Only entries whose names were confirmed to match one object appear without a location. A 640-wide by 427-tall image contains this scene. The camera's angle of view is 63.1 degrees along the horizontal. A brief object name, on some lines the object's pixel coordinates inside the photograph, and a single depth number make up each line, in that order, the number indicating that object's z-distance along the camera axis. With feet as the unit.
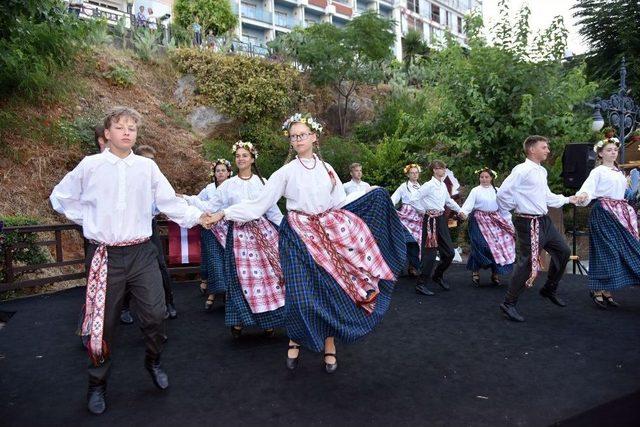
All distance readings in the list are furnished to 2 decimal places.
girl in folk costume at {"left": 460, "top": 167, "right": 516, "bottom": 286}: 22.77
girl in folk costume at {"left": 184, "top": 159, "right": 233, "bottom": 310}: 18.47
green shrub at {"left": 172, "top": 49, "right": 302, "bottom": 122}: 47.19
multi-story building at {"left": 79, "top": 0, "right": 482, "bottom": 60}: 98.43
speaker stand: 24.02
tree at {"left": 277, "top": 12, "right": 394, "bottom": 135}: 51.57
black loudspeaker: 24.07
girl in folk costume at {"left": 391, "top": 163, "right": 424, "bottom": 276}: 24.26
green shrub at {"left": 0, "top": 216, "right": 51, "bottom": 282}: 22.49
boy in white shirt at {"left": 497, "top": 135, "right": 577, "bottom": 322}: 16.57
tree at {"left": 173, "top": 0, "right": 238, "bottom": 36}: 66.13
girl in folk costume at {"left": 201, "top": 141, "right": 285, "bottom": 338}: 14.24
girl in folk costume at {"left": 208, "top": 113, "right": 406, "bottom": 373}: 11.60
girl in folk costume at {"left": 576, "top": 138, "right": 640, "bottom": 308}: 17.24
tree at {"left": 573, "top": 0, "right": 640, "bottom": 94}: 54.72
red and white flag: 25.85
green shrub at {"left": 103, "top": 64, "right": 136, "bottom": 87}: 42.80
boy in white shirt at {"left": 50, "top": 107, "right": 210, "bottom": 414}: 10.11
